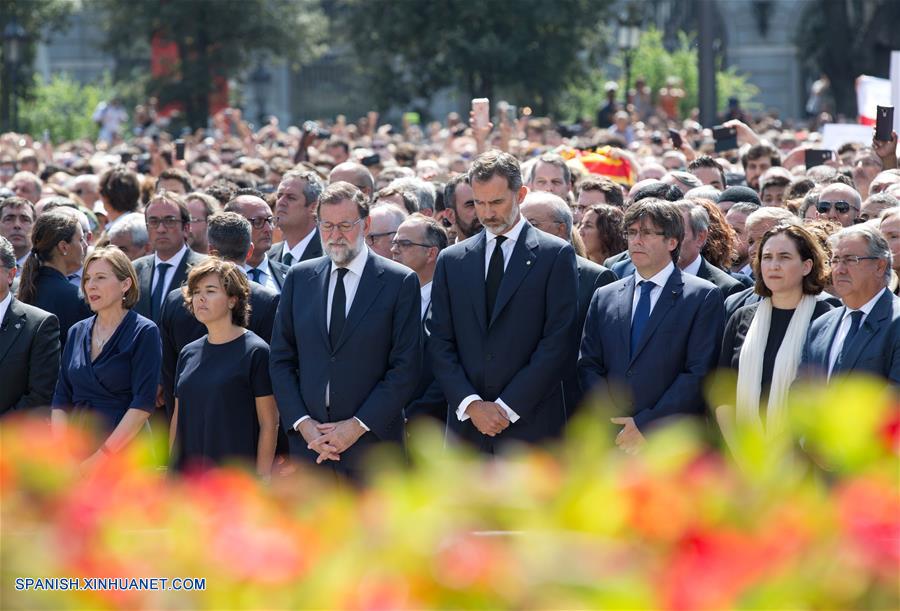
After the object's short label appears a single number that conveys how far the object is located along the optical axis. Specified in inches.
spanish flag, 1003.9
